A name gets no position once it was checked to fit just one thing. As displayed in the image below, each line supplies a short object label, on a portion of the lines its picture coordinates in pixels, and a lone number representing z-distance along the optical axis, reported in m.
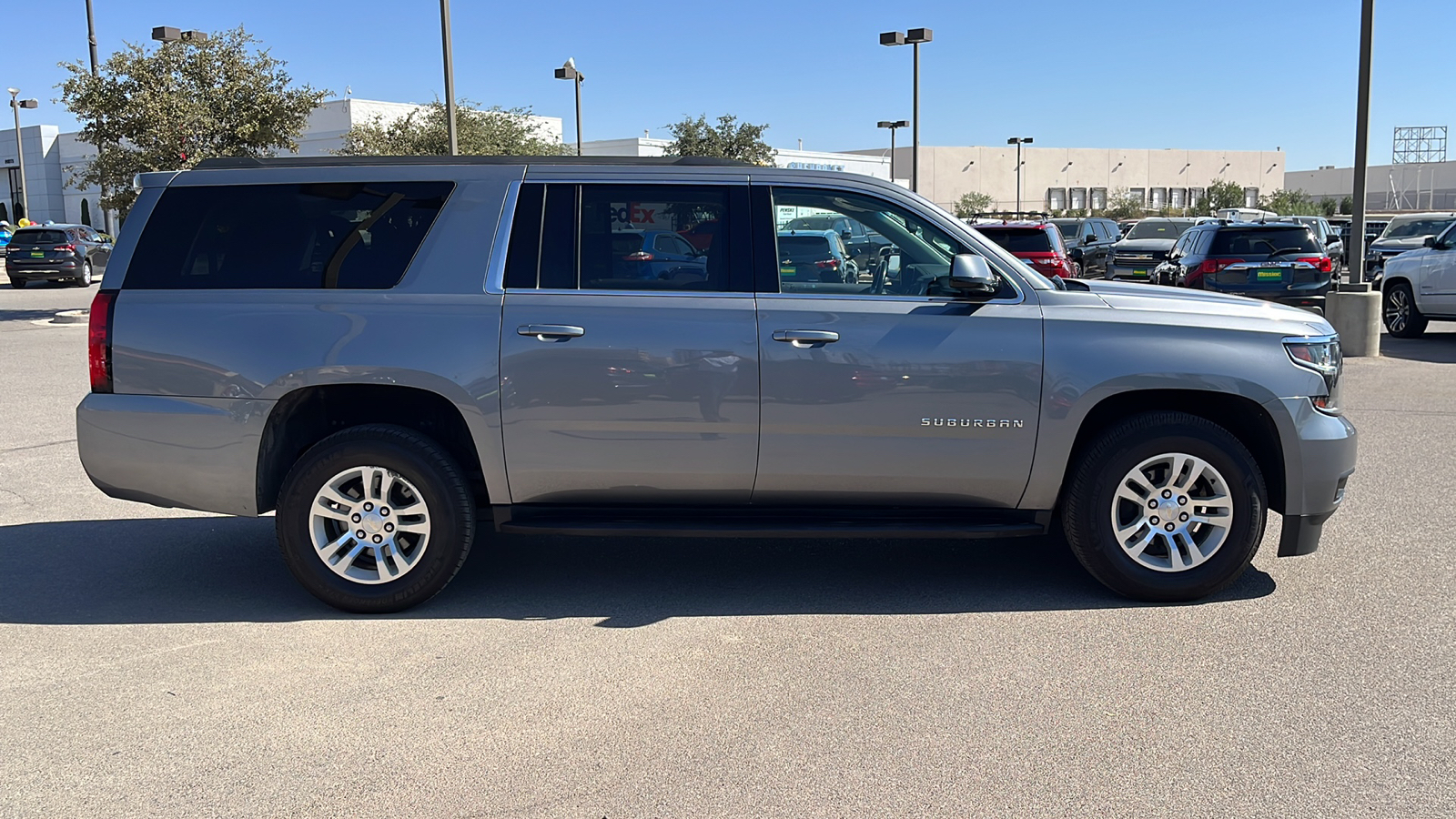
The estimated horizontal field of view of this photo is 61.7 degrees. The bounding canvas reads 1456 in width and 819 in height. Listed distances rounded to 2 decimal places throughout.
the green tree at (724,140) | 49.09
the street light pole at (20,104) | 55.05
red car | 18.16
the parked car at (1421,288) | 16.14
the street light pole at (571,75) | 33.03
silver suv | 5.27
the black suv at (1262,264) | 15.43
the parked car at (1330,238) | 25.30
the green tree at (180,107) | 22.16
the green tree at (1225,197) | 88.38
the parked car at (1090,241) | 29.23
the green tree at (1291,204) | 76.50
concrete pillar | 15.06
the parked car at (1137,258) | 25.42
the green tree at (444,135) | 36.41
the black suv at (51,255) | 31.69
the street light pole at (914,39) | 29.56
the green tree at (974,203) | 82.06
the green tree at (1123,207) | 82.44
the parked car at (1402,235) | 24.45
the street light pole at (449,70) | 17.48
